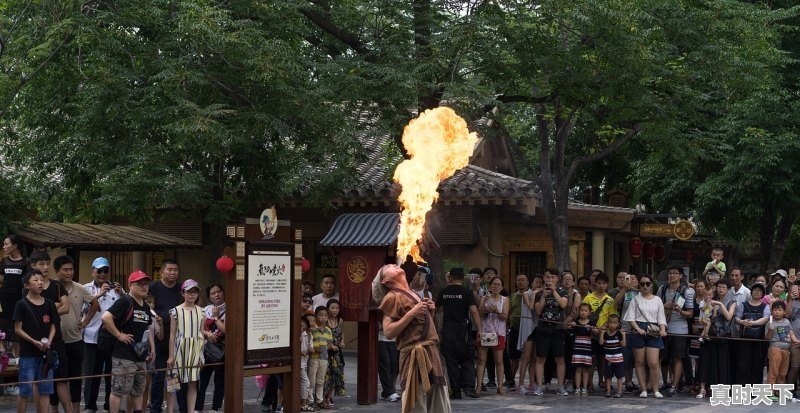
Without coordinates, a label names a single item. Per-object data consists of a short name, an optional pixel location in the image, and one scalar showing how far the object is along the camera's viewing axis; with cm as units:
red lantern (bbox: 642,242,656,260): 3219
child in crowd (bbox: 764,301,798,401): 1623
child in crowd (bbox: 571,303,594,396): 1641
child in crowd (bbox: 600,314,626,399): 1625
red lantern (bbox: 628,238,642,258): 3025
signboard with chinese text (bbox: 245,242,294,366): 1337
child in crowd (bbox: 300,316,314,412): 1449
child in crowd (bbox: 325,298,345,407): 1518
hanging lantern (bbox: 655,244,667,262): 3300
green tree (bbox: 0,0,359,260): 1570
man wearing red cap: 1248
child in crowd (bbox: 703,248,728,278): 1889
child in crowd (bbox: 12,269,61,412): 1200
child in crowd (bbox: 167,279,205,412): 1309
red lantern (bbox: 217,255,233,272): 1291
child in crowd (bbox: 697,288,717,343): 1642
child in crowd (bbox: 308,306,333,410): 1479
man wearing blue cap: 1342
